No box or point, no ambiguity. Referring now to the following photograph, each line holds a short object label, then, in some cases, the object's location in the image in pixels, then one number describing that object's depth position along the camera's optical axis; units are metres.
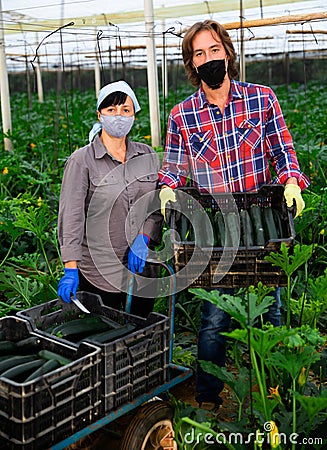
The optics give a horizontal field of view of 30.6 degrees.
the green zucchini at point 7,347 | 2.62
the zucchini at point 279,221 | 2.97
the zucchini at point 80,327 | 2.77
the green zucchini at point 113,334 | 2.65
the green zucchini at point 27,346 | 2.65
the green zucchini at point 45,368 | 2.33
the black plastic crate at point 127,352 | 2.45
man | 3.06
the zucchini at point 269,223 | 2.91
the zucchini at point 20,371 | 2.37
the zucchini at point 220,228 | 2.92
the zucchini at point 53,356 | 2.47
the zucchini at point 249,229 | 2.91
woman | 3.05
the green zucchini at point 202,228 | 2.84
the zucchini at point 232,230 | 2.87
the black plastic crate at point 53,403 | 2.13
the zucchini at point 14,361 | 2.45
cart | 2.17
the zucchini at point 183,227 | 2.90
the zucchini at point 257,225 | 2.90
